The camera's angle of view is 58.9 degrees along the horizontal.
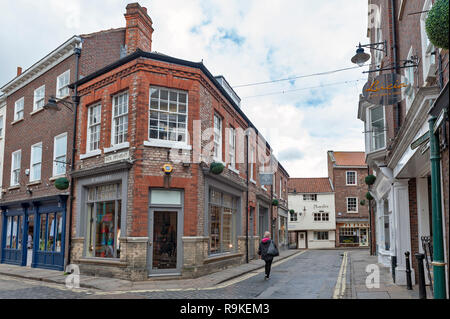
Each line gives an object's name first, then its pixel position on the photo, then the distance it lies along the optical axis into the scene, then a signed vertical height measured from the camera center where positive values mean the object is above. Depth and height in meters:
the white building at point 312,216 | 42.91 -0.25
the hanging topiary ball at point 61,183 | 14.88 +1.09
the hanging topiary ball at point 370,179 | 18.84 +1.65
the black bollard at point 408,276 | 10.13 -1.58
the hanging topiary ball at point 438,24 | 5.15 +2.48
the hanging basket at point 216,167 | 14.34 +1.64
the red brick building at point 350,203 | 42.69 +1.18
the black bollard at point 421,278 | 7.88 -1.27
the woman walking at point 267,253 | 13.11 -1.29
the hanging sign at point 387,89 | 9.44 +2.97
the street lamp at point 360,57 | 11.35 +4.46
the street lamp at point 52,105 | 14.45 +3.86
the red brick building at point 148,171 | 12.89 +1.43
